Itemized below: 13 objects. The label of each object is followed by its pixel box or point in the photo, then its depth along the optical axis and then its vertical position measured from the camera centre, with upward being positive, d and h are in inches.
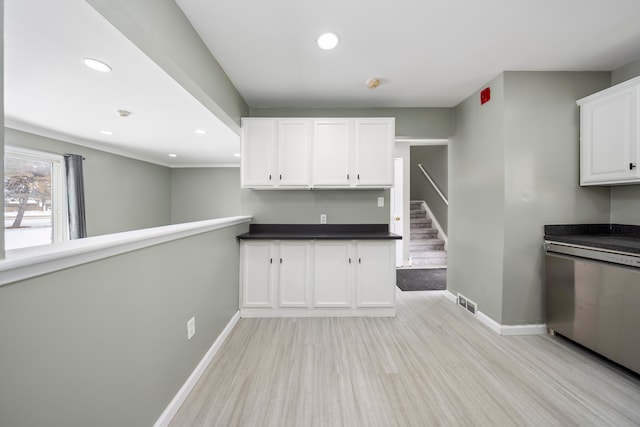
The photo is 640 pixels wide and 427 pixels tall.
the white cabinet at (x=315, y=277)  108.9 -28.3
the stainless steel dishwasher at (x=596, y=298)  68.1 -25.6
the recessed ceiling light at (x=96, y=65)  69.4 +41.4
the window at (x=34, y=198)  124.0 +5.7
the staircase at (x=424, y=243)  204.7 -26.4
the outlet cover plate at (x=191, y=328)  66.7 -32.1
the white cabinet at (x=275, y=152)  111.1 +26.5
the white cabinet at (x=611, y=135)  76.5 +26.6
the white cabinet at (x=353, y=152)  110.8 +26.9
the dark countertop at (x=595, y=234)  76.4 -6.9
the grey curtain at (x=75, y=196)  145.8 +7.5
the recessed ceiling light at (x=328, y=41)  72.9 +51.2
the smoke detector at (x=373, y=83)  97.3 +51.5
